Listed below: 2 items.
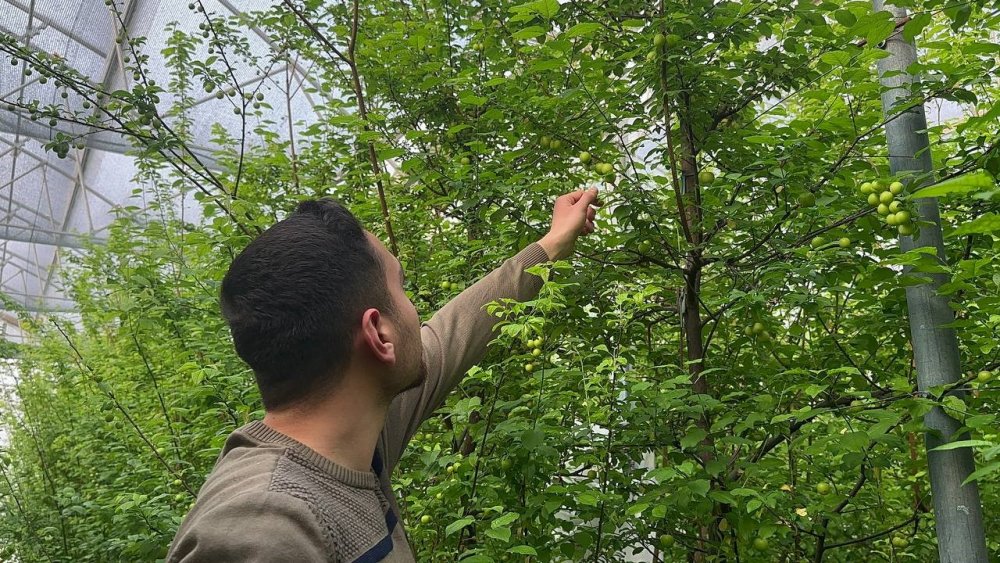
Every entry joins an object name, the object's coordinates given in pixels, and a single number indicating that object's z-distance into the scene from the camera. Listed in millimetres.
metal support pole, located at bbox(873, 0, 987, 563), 1686
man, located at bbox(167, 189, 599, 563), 998
